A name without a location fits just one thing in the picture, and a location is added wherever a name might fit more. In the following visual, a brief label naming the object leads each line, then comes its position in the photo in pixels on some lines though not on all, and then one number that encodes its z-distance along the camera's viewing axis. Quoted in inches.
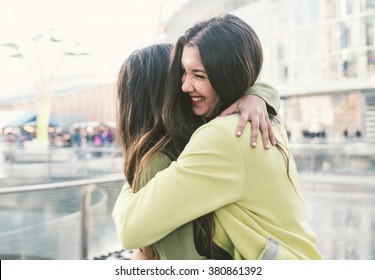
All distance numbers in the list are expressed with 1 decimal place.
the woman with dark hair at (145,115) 45.4
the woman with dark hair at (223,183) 39.4
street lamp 819.4
